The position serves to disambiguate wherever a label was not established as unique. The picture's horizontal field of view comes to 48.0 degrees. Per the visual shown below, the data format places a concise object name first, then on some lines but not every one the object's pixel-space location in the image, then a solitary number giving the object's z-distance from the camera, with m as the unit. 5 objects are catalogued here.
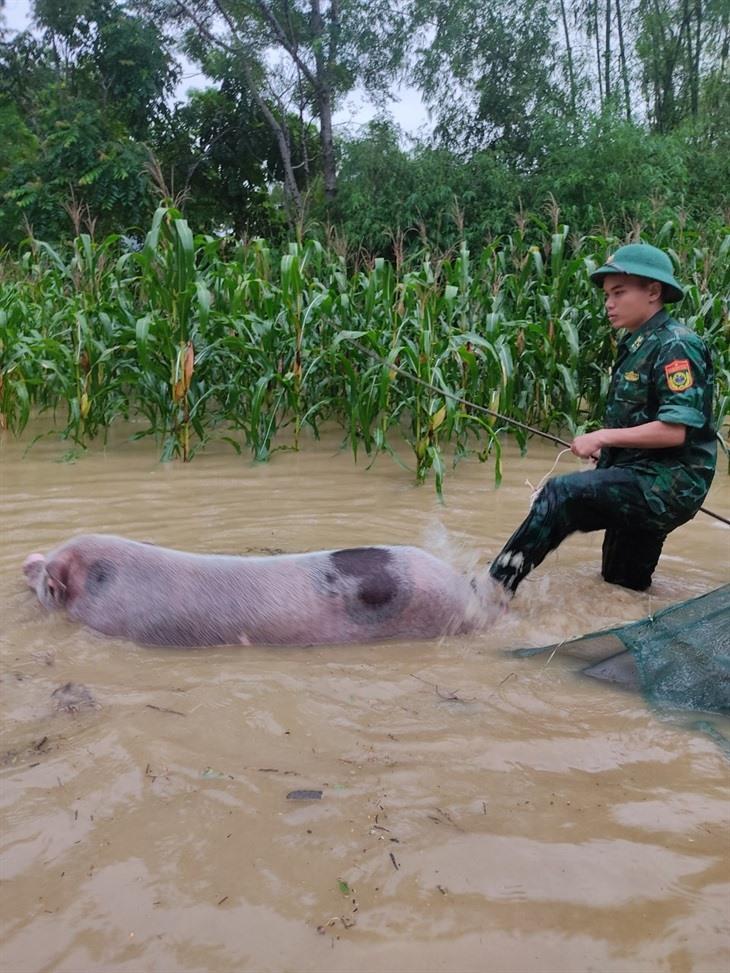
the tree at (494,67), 15.98
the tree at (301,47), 17.20
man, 2.84
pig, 2.58
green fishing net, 2.14
